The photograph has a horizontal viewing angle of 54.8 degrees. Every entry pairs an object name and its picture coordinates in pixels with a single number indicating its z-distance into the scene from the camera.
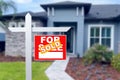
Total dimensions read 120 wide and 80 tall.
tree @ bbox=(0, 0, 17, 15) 8.77
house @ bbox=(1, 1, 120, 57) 8.36
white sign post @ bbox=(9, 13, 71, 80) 2.31
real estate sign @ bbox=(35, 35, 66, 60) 2.34
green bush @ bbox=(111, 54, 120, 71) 5.68
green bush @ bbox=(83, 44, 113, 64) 6.45
